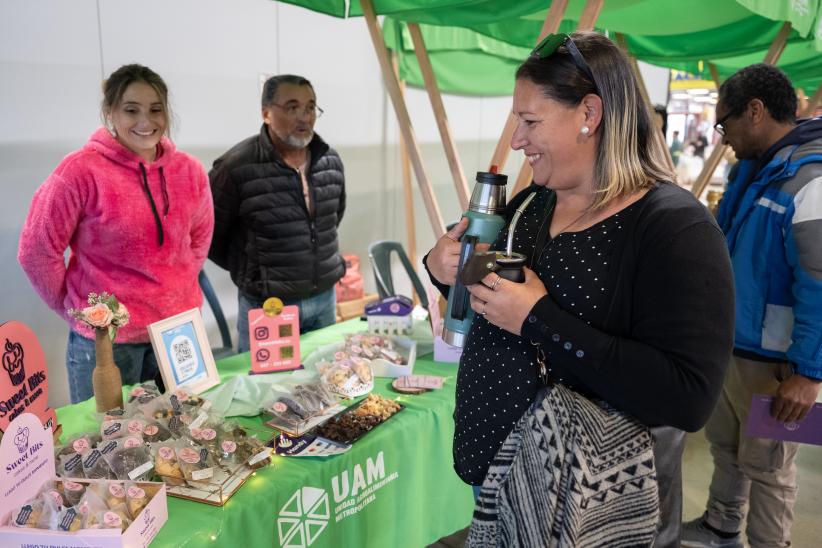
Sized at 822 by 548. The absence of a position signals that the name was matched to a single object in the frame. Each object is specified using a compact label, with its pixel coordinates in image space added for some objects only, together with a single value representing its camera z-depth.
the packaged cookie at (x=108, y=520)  1.09
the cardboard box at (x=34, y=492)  1.06
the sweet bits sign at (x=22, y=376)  1.29
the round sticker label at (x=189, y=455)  1.33
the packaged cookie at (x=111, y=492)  1.16
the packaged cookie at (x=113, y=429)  1.39
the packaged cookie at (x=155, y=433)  1.42
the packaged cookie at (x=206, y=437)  1.39
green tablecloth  1.30
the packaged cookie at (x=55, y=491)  1.16
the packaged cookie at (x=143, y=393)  1.60
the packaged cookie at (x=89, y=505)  1.11
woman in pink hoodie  1.97
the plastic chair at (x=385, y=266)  3.44
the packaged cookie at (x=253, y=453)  1.42
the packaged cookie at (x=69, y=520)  1.08
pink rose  1.54
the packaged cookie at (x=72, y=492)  1.19
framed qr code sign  1.72
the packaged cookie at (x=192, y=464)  1.33
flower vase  1.60
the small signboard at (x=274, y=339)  1.97
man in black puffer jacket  2.64
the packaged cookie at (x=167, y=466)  1.33
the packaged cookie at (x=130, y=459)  1.29
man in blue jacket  1.82
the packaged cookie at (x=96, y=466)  1.29
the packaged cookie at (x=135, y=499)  1.15
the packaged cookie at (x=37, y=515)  1.10
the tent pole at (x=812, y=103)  4.39
